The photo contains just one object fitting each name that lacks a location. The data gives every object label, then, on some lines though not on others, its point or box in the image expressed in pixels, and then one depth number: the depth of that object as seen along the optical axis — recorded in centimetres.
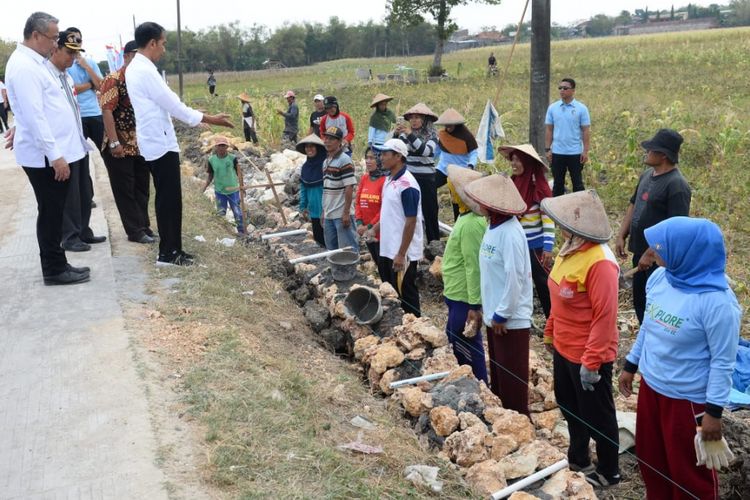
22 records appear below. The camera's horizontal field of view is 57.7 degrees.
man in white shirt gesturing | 543
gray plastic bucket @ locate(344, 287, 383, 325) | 575
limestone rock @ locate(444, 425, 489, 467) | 366
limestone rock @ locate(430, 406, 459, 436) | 394
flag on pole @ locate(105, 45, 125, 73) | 1650
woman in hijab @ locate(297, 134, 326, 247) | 757
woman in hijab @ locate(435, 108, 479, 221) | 789
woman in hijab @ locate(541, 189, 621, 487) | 369
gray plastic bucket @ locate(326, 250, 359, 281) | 647
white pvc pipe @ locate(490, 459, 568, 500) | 329
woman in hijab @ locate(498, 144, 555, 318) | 561
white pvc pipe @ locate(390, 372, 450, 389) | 460
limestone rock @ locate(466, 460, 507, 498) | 336
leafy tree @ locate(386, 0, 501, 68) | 4403
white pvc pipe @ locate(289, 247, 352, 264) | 723
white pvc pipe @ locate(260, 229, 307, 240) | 848
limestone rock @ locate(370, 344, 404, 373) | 505
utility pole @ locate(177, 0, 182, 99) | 2917
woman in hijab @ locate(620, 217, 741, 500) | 314
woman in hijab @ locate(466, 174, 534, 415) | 423
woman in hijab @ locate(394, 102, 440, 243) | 777
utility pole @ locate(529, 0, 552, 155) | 858
